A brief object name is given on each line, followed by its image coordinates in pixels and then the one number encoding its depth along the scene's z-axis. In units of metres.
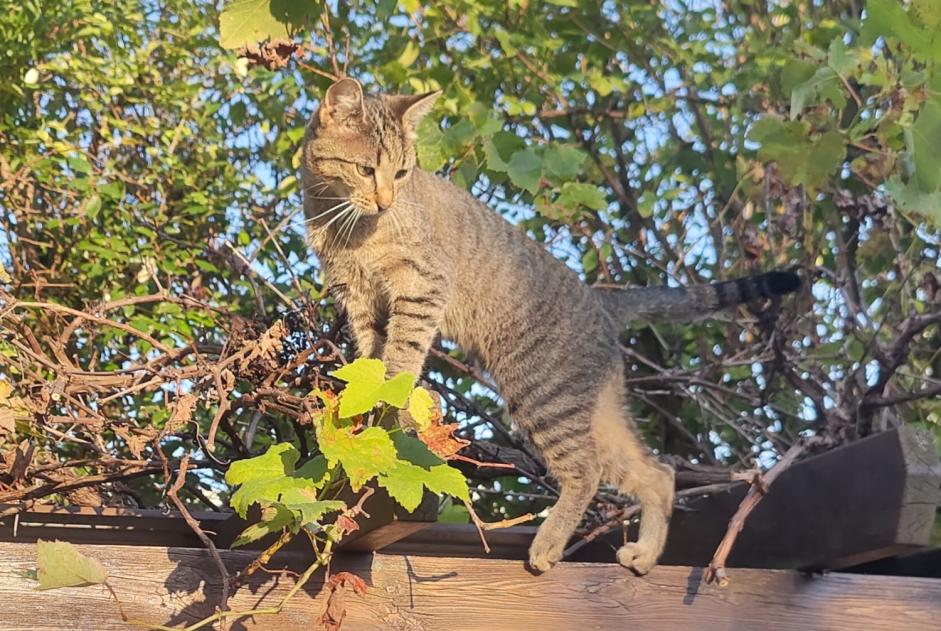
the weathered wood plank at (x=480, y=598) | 2.47
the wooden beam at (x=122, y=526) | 2.64
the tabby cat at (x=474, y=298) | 2.86
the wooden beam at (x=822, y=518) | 2.61
